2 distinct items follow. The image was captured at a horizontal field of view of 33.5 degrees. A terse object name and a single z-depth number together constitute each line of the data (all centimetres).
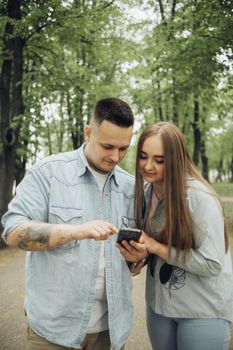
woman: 248
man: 240
